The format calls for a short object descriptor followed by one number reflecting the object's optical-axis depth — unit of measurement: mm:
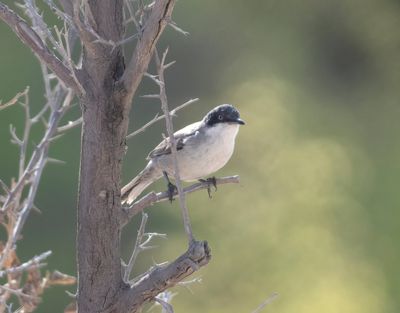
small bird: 8124
